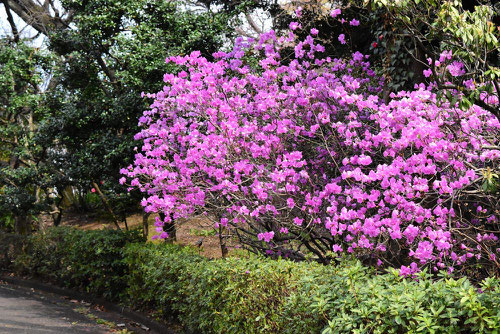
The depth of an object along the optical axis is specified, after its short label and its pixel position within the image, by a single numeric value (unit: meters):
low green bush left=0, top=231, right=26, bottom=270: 13.98
